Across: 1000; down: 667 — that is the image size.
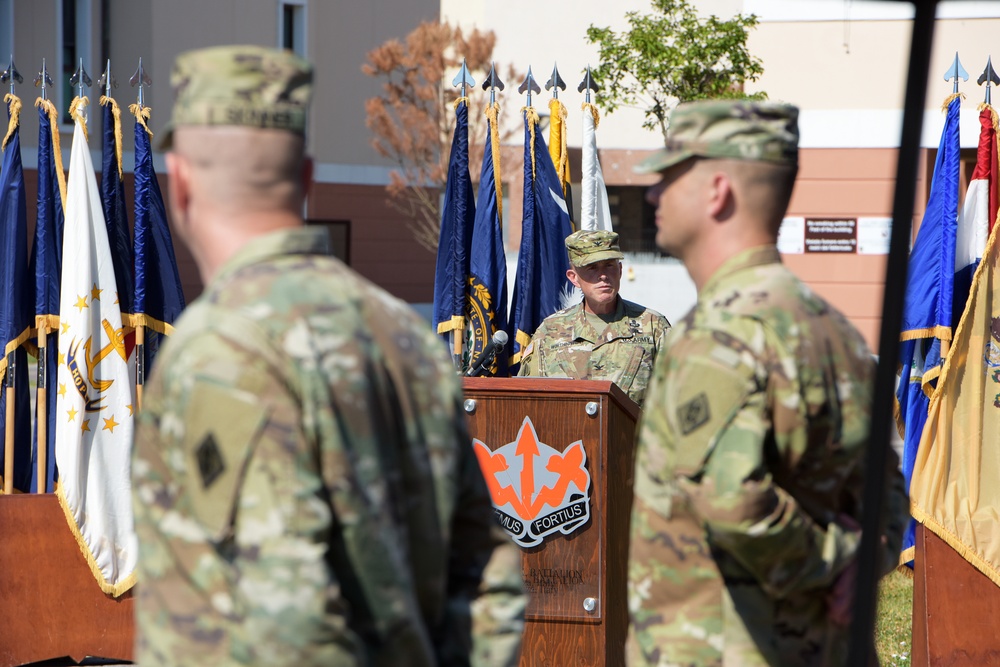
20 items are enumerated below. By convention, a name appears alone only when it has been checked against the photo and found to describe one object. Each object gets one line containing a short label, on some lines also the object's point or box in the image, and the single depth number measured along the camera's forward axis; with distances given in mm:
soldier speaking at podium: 11625
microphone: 8953
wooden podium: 8102
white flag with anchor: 11219
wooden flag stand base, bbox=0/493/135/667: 10992
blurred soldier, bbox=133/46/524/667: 3123
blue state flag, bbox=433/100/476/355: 13375
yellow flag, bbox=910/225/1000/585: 10562
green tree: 26141
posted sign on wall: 29766
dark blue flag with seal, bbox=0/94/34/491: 11547
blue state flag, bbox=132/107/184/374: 11883
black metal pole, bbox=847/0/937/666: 3135
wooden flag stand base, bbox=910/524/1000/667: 10203
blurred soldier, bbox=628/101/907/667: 4367
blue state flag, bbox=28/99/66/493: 11617
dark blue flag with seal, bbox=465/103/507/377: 13391
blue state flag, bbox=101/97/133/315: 11828
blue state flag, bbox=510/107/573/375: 13687
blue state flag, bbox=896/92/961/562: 11445
